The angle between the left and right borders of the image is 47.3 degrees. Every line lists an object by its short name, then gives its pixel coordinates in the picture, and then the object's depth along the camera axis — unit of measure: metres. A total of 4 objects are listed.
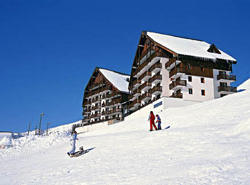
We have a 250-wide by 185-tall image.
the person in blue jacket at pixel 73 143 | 15.27
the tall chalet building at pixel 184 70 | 39.34
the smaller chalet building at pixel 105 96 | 58.97
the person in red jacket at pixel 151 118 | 20.28
